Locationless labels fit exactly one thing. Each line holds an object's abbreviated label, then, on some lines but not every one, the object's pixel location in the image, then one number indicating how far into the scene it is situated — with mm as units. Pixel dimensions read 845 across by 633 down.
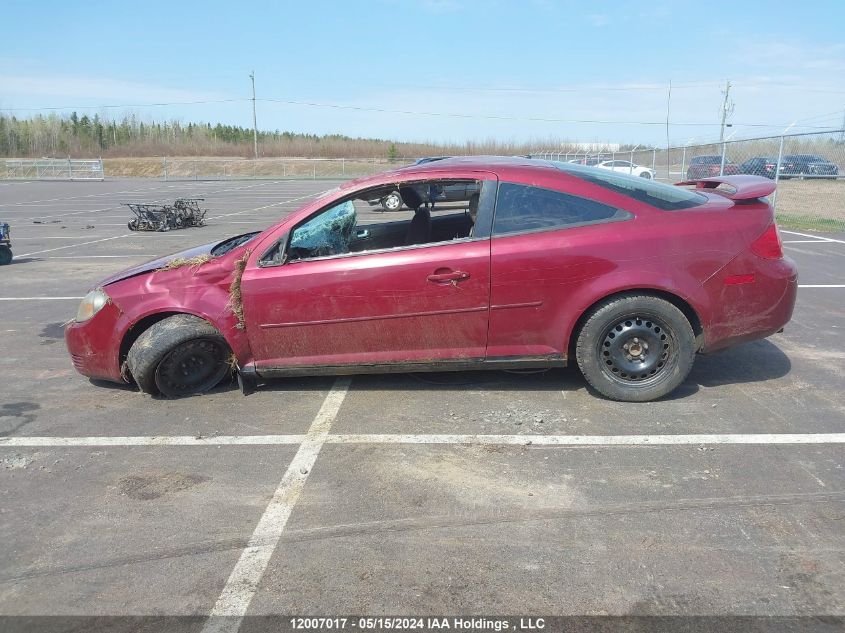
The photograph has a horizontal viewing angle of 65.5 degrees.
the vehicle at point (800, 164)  17391
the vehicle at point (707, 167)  20328
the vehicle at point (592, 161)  34894
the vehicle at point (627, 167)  27938
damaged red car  4301
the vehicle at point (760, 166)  18234
